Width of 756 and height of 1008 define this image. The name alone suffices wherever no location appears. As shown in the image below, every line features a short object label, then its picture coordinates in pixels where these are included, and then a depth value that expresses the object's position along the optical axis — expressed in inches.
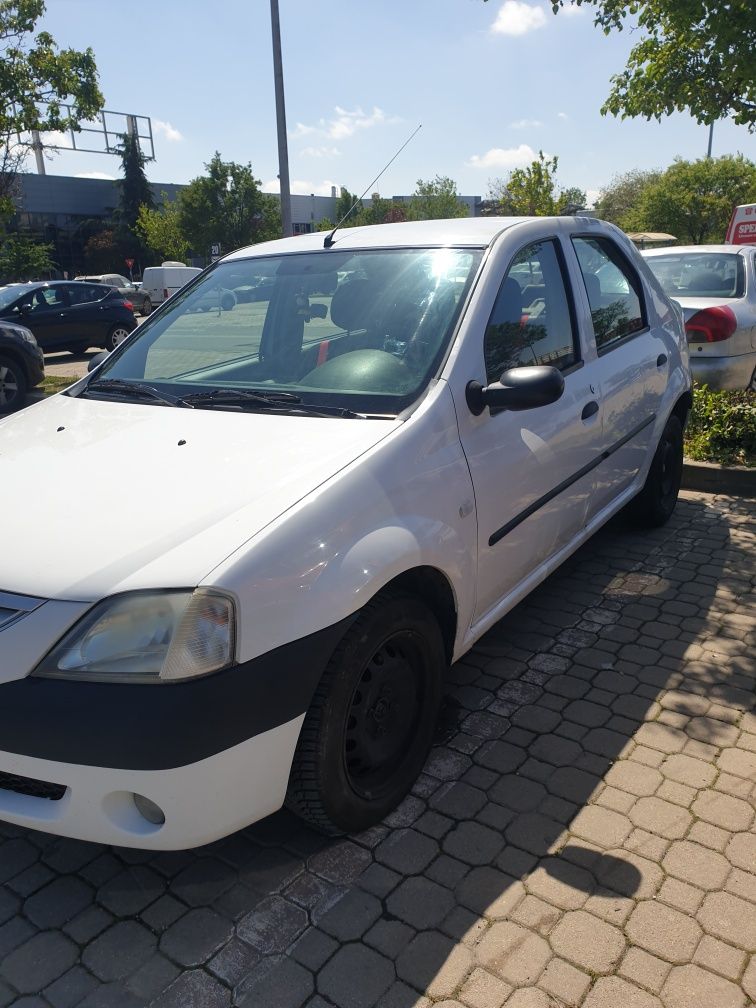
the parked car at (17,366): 431.8
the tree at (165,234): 2006.6
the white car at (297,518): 77.2
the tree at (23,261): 1011.9
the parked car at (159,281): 1254.9
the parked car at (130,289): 1331.2
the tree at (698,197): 1517.0
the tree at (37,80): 526.9
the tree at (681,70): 271.1
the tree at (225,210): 2015.3
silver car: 270.5
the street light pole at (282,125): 556.1
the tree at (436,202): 2469.2
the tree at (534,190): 1054.4
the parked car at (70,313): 596.4
